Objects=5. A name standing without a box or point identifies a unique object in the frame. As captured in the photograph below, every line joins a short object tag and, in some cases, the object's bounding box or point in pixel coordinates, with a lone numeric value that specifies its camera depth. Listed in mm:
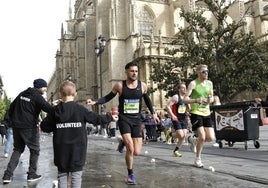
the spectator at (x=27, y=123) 5688
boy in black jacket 3580
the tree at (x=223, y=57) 19453
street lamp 25438
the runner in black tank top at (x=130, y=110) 5348
